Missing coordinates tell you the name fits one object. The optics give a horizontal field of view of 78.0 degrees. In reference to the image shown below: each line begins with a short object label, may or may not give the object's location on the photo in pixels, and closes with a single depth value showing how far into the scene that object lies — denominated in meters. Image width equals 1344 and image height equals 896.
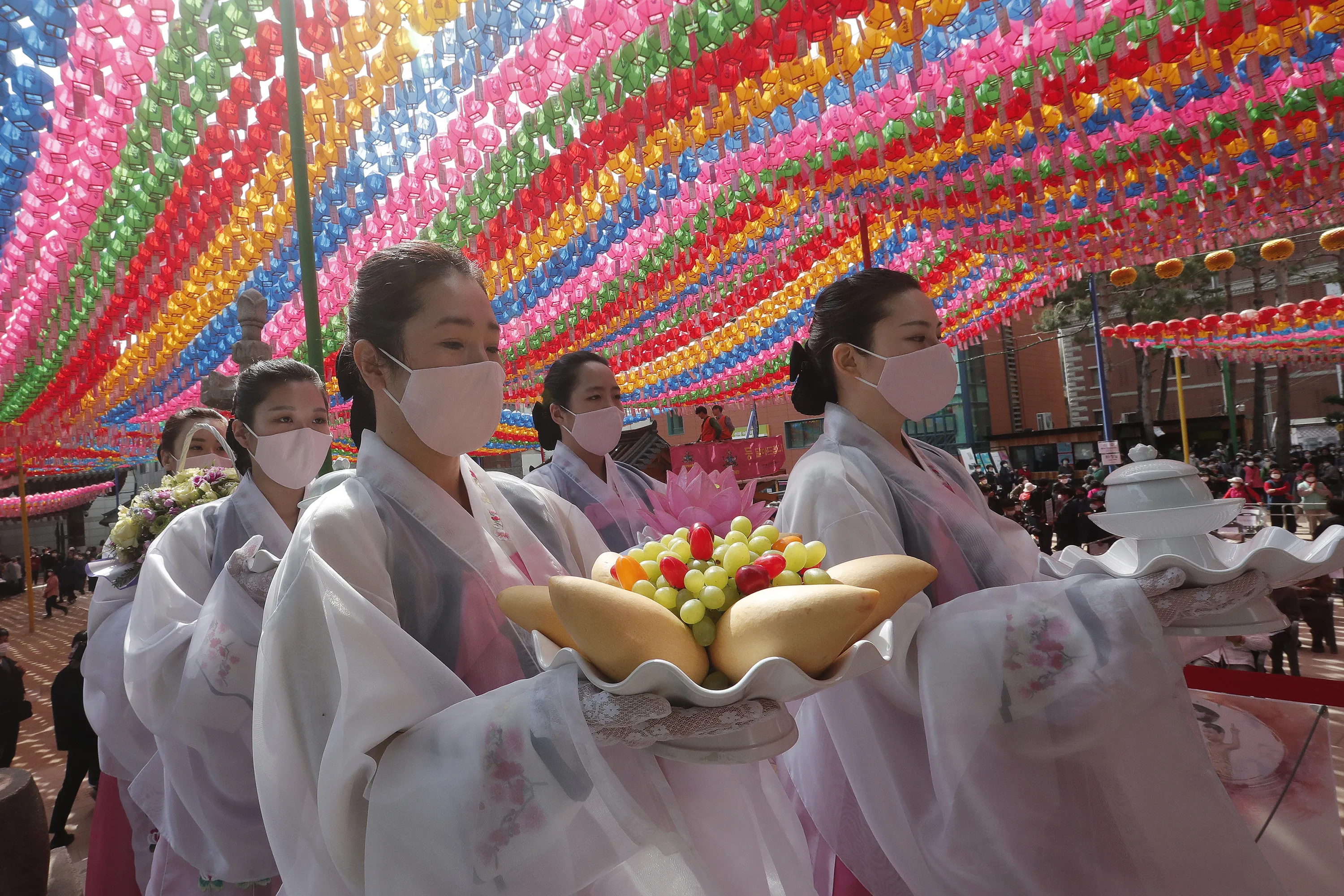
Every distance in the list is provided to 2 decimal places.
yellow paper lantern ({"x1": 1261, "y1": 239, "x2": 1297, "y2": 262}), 7.00
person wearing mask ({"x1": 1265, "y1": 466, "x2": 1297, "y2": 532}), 10.27
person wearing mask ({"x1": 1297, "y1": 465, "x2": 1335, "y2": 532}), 9.70
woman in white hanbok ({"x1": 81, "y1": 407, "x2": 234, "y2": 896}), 2.78
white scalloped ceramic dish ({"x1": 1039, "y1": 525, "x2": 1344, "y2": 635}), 1.27
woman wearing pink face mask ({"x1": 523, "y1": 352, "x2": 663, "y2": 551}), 3.49
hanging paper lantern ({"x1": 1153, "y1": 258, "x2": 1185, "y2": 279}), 7.13
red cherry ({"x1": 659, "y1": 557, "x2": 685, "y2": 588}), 1.15
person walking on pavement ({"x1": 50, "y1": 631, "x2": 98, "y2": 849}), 4.62
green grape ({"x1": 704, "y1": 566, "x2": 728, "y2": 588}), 1.14
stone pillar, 3.67
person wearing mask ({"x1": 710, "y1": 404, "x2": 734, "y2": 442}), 12.41
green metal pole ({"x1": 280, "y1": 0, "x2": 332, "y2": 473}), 2.54
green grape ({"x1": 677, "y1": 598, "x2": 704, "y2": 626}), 1.10
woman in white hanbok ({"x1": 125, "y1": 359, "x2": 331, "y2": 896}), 2.02
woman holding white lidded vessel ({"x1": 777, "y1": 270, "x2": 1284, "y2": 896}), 1.38
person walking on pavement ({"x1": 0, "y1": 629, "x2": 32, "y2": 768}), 5.11
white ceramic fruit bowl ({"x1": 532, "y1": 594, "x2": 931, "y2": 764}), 0.97
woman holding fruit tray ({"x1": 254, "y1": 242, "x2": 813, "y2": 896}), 1.03
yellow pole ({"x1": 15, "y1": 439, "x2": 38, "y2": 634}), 13.73
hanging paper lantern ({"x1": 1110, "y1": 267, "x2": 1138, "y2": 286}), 7.92
